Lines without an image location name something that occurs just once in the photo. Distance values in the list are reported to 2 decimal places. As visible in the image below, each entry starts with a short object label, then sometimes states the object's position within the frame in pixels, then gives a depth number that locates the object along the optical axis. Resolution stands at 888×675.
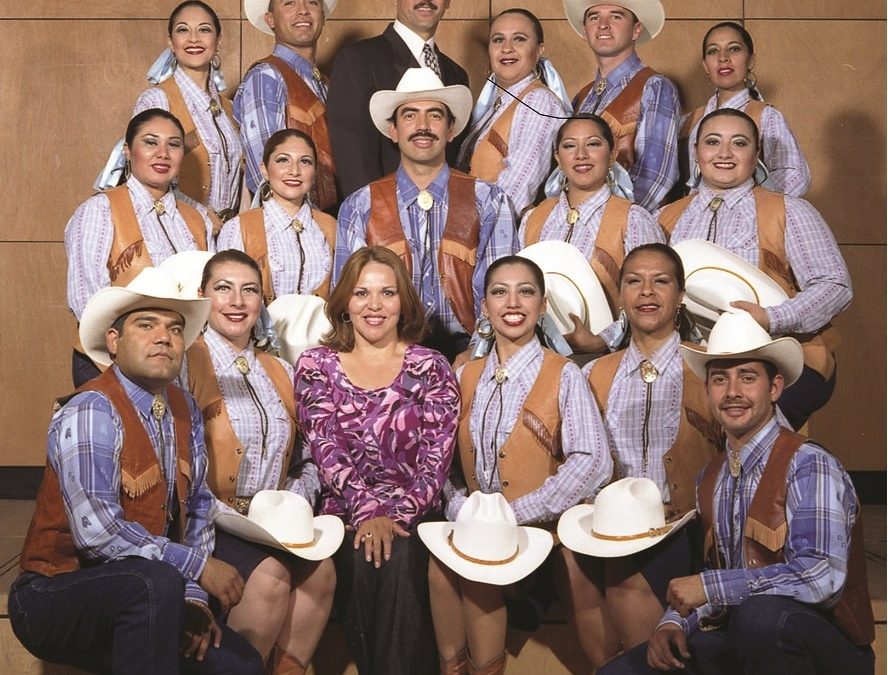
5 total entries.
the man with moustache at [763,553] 3.03
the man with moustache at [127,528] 3.01
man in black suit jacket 4.96
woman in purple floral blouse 3.57
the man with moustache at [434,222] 4.46
